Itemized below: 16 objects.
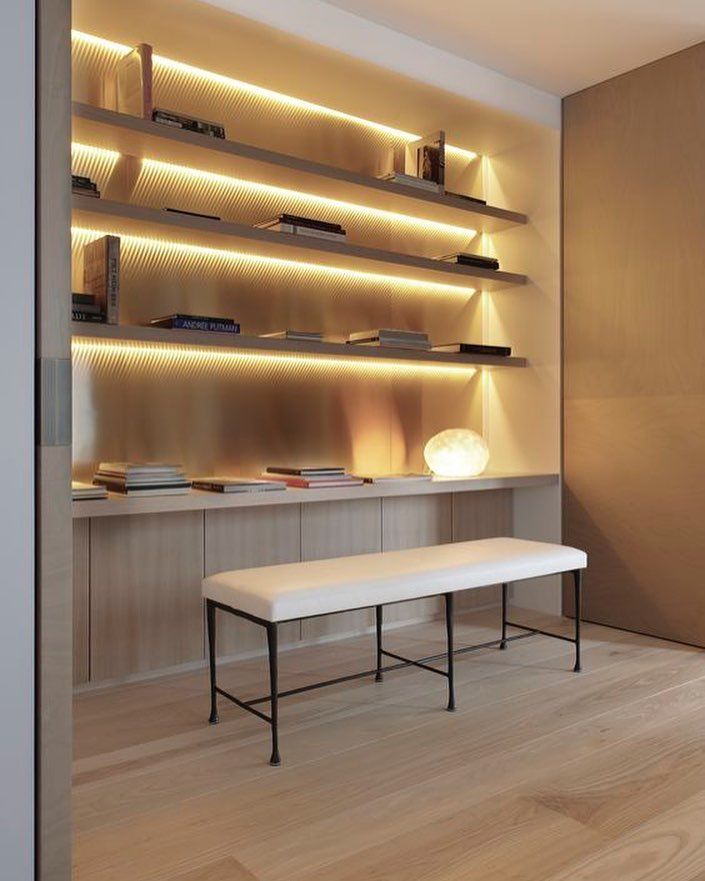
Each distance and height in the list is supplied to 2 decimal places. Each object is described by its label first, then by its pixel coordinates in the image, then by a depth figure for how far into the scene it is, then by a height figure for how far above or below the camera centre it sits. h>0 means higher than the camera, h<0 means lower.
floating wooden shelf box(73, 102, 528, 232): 2.65 +1.01
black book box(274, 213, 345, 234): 3.05 +0.82
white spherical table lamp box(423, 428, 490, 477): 3.63 -0.11
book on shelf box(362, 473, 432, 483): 3.25 -0.20
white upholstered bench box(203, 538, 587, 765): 2.19 -0.46
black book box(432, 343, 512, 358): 3.62 +0.38
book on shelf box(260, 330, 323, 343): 3.04 +0.37
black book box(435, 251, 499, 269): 3.66 +0.80
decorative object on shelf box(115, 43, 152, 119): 2.73 +1.22
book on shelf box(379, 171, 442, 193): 3.38 +1.08
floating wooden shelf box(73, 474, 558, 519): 2.54 -0.24
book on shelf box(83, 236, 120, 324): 2.69 +0.53
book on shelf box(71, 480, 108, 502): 2.53 -0.20
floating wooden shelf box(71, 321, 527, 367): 2.60 +0.32
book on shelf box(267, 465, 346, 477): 3.11 -0.16
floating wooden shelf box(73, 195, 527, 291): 2.66 +0.72
